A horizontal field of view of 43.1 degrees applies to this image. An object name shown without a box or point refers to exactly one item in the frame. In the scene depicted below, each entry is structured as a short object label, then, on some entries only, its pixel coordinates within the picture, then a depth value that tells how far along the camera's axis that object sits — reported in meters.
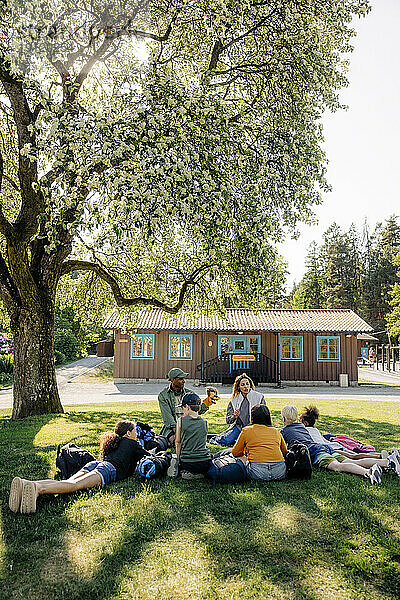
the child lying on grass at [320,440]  6.61
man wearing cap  7.44
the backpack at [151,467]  5.73
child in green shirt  5.85
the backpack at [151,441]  6.82
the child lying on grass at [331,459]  5.95
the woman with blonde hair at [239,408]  8.05
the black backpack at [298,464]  5.77
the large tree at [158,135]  7.99
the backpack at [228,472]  5.66
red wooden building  28.77
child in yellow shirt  5.71
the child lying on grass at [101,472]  4.58
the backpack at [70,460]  5.64
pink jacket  7.12
